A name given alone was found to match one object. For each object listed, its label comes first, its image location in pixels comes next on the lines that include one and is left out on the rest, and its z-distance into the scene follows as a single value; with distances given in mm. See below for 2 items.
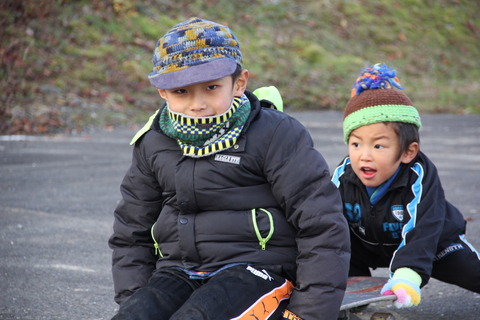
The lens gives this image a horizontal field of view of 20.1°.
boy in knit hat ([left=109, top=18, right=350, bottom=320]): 4731
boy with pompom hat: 6298
